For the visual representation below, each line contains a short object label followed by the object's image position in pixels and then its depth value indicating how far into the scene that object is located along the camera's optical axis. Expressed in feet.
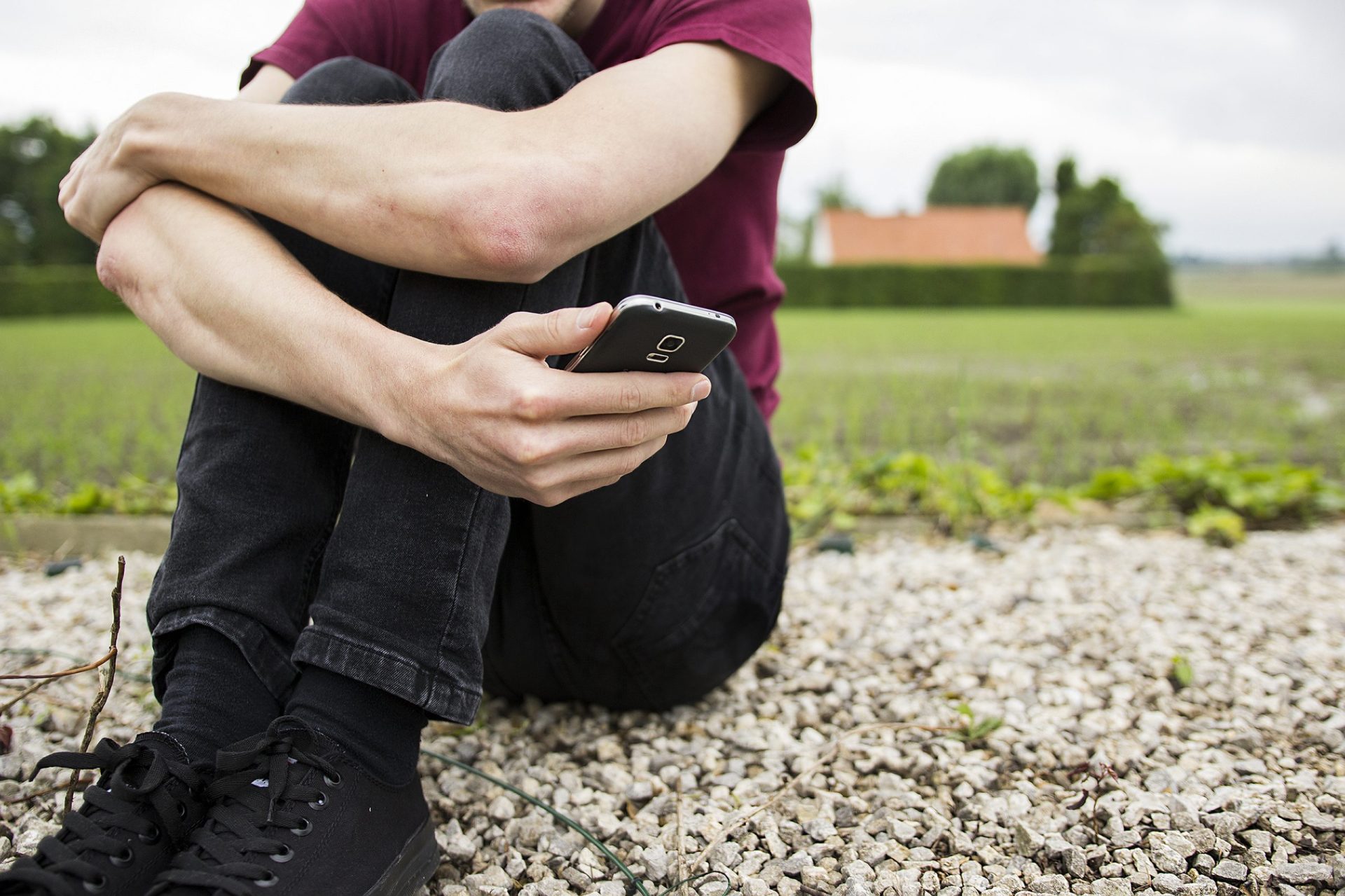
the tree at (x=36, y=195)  102.89
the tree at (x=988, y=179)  199.82
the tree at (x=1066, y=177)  156.46
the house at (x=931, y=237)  130.41
